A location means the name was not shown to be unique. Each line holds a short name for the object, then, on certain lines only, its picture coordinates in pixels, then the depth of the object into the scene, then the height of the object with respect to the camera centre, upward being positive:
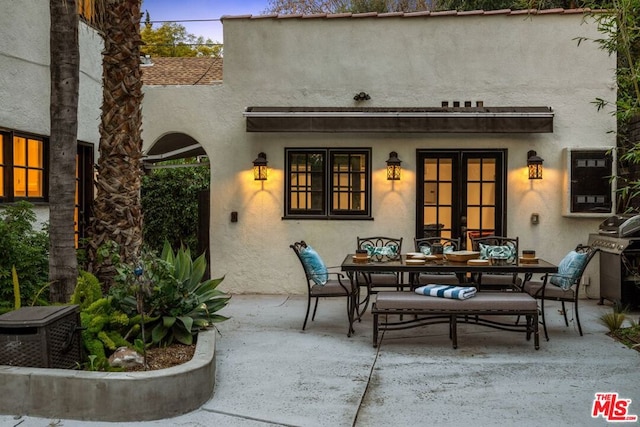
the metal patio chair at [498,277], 7.84 -0.87
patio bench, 6.43 -0.98
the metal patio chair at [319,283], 7.34 -0.87
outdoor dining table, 6.88 -0.63
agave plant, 5.44 -0.86
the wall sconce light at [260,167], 9.97 +0.64
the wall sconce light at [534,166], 9.71 +0.67
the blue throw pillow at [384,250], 8.14 -0.54
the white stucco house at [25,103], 7.49 +1.28
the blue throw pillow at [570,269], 7.04 -0.66
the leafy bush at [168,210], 14.41 -0.06
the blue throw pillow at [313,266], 7.41 -0.67
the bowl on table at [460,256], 7.31 -0.53
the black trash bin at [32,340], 4.59 -0.97
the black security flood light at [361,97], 10.11 +1.77
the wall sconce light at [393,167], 9.87 +0.65
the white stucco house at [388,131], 9.88 +1.20
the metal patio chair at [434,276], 8.18 -0.88
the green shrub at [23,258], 5.89 -0.49
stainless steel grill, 8.55 -0.79
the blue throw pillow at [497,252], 7.56 -0.51
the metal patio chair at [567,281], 7.04 -0.80
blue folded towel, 6.52 -0.85
